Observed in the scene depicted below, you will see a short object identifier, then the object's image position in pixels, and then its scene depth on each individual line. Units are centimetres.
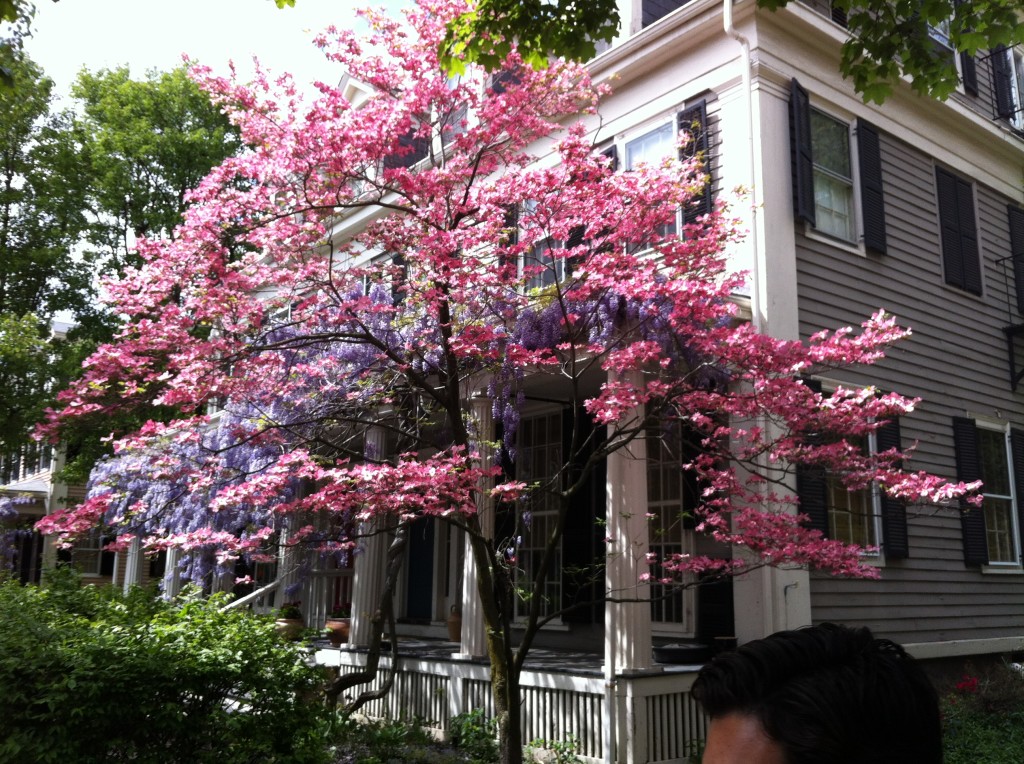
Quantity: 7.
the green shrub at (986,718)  890
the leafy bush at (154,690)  543
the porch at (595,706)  863
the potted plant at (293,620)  1431
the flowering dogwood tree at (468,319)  809
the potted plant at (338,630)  1369
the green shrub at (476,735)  938
